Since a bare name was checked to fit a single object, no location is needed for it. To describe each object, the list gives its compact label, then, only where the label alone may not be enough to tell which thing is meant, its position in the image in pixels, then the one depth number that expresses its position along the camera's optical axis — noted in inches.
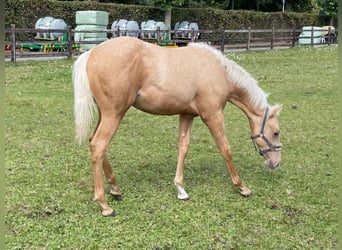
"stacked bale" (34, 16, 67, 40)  715.4
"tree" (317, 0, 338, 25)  962.6
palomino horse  147.2
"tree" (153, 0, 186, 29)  922.1
